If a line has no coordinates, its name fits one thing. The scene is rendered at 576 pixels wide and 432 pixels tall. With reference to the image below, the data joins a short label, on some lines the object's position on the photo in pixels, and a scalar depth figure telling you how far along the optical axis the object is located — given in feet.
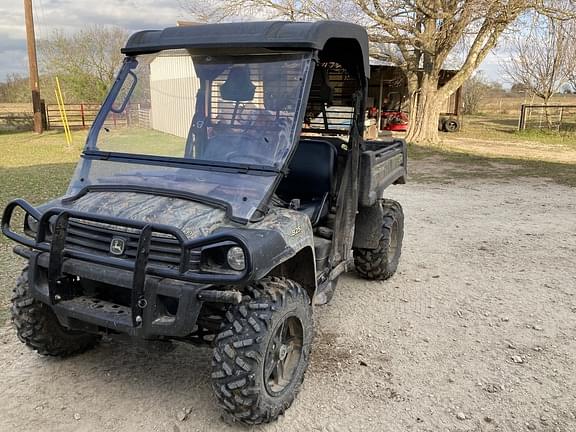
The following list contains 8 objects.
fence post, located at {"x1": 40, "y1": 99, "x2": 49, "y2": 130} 75.46
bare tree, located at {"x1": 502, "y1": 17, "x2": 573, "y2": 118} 88.28
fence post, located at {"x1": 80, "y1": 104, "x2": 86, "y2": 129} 82.17
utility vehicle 8.48
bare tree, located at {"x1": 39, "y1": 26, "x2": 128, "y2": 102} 97.91
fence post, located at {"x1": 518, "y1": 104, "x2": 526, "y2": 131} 79.77
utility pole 68.69
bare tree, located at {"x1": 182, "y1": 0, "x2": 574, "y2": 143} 47.62
